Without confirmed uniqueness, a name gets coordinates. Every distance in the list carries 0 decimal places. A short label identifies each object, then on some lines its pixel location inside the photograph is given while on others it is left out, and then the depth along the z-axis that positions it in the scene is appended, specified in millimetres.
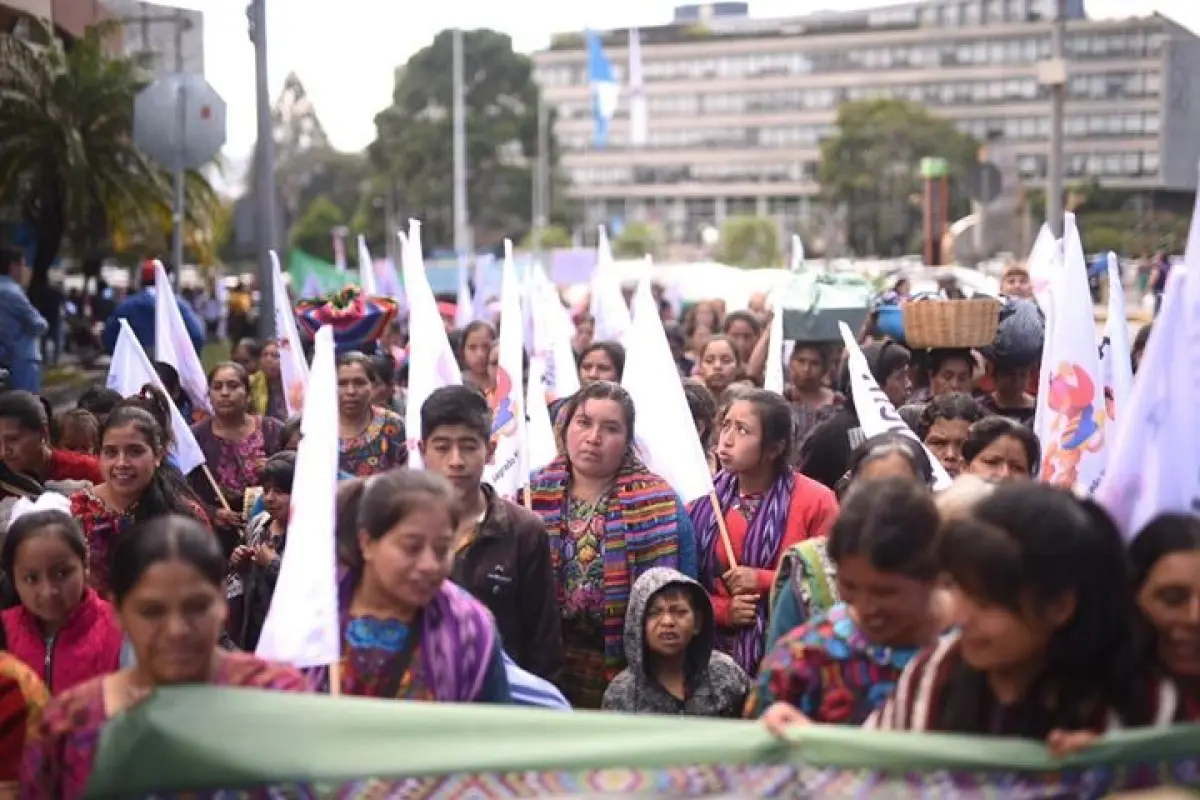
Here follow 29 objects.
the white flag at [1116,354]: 6949
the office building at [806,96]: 108125
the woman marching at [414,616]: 4051
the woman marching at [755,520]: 6242
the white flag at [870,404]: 6531
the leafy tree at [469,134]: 79375
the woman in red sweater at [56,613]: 5145
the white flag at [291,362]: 9758
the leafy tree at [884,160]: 88312
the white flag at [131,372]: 8227
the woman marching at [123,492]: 6320
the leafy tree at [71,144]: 21984
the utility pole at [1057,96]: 19250
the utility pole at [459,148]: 53688
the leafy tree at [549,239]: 80588
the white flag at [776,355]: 9836
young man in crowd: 5488
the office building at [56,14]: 20312
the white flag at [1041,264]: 12422
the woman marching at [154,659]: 3709
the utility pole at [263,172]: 15348
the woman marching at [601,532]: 6012
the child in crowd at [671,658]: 5746
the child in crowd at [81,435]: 8250
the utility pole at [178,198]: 12998
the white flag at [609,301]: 14188
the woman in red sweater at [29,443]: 7238
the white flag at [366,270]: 17091
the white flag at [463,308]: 17328
